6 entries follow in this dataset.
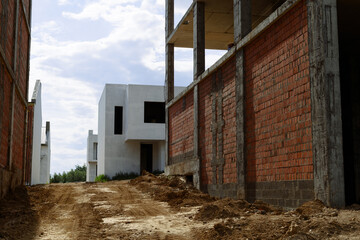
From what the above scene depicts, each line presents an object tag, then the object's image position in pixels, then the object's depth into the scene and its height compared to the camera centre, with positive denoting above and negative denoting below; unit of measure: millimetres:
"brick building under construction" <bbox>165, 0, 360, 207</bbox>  6715 +1453
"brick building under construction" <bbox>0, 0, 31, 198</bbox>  10438 +2529
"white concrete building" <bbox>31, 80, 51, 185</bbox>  26281 +2061
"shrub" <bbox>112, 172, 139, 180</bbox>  28812 -263
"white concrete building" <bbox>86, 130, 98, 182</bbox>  43438 +1710
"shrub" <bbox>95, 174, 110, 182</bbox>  29272 -446
